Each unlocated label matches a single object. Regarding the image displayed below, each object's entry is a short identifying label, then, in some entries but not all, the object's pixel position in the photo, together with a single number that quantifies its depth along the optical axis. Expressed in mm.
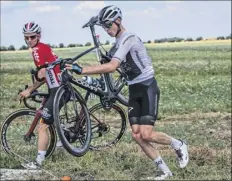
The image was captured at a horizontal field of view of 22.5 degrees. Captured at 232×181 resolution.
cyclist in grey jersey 6359
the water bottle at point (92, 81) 6701
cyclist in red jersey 6504
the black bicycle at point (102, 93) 6250
